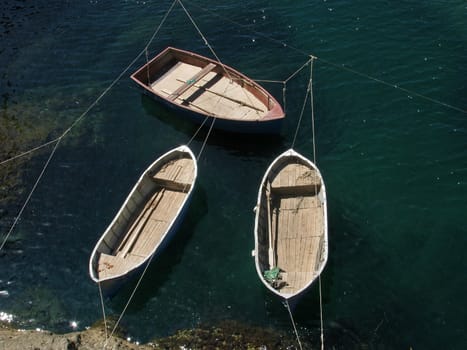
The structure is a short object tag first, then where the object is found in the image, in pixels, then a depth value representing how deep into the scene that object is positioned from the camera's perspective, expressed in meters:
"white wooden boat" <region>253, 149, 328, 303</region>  20.94
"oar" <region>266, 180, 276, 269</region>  21.88
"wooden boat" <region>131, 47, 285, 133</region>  28.00
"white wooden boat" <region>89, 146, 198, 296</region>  22.19
